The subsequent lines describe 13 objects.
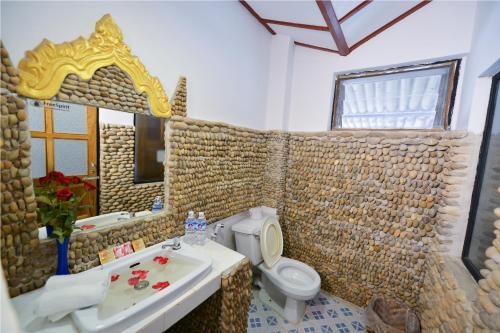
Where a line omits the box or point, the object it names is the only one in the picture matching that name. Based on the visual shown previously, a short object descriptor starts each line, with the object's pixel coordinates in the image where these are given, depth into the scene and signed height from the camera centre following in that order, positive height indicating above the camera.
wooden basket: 1.51 -1.22
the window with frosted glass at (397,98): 1.70 +0.56
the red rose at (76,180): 1.08 -0.23
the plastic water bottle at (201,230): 1.50 -0.61
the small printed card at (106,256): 1.13 -0.64
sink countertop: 0.80 -0.73
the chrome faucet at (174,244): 1.36 -0.67
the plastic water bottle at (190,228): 1.50 -0.60
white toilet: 1.71 -1.07
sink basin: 0.81 -0.71
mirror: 0.98 -0.10
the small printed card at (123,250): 1.19 -0.64
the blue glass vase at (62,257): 0.98 -0.57
